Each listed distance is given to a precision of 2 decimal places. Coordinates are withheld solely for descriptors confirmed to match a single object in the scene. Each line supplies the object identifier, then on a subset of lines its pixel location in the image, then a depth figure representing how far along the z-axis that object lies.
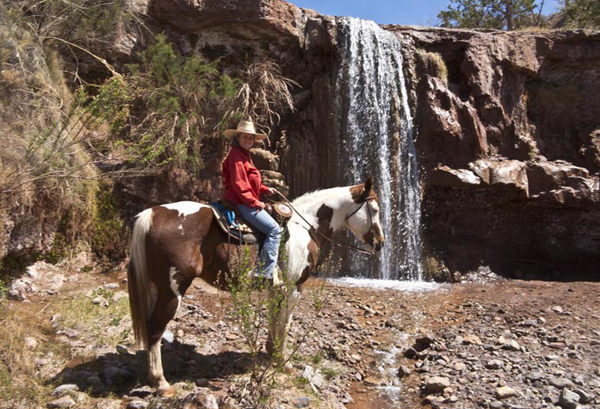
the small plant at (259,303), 3.98
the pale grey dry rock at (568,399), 4.51
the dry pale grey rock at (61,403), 3.71
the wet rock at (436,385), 4.95
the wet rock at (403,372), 5.39
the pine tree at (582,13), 14.78
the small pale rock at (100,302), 6.13
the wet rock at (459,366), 5.37
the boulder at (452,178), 10.73
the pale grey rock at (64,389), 3.92
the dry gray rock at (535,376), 5.05
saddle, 4.61
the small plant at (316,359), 5.32
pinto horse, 4.18
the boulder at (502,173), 10.79
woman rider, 4.64
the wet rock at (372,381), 5.22
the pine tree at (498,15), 19.12
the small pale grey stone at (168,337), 5.35
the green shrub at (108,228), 7.44
